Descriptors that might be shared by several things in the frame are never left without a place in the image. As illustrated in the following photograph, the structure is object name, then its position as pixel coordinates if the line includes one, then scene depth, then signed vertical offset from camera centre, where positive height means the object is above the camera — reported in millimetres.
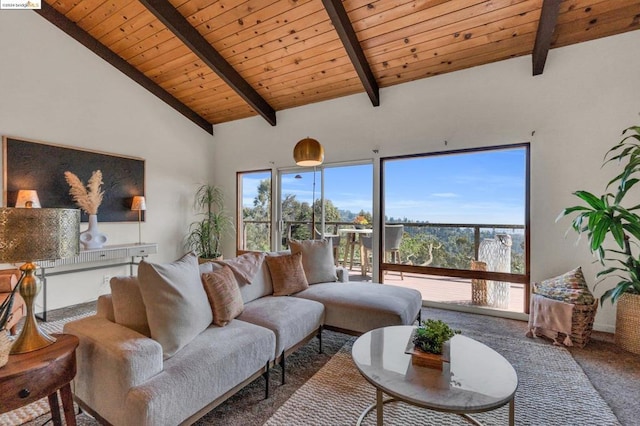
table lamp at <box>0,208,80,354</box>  1232 -139
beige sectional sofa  1387 -809
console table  3348 -572
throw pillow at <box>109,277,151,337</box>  1732 -560
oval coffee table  1294 -823
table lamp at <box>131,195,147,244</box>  4316 +125
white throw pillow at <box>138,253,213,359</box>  1629 -543
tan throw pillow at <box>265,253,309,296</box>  2863 -614
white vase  3668 -315
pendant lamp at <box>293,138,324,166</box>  2885 +615
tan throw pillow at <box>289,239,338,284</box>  3244 -528
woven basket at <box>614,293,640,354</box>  2566 -966
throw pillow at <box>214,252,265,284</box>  2535 -474
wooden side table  1118 -674
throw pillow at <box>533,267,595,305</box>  2740 -733
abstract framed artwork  3336 +506
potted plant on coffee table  1563 -725
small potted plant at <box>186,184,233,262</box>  5301 -223
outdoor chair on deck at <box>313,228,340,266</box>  4773 -502
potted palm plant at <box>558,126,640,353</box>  2488 -220
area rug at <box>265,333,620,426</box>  1765 -1243
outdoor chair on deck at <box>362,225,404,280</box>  4203 -393
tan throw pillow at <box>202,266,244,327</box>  2059 -603
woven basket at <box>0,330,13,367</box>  1147 -541
